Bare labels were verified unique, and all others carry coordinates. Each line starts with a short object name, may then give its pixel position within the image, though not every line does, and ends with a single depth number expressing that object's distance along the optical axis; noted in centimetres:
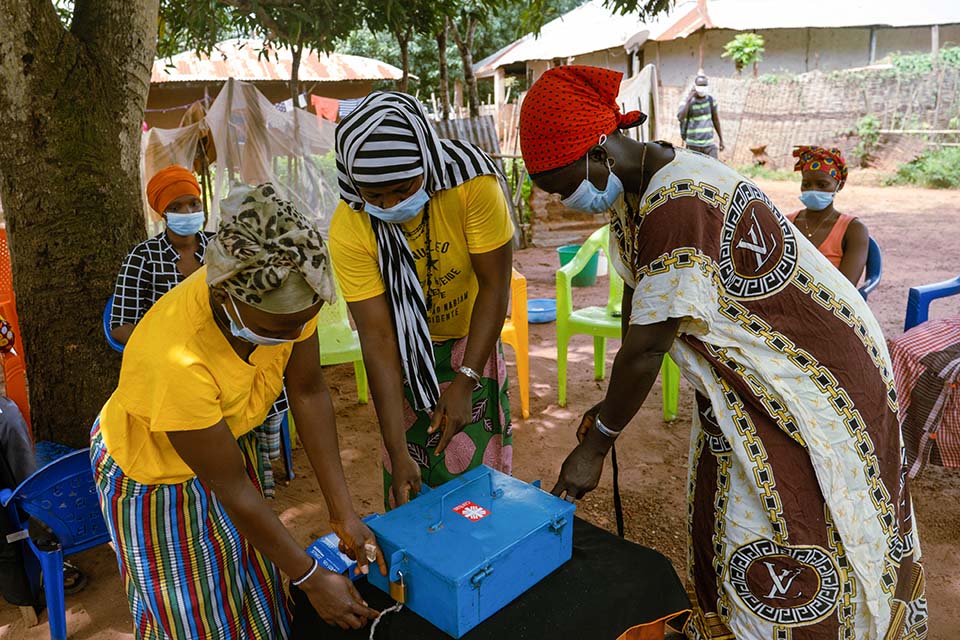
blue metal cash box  137
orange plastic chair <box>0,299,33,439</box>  383
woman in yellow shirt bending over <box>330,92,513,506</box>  195
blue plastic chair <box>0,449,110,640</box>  249
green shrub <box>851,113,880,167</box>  1386
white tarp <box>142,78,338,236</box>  549
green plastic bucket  767
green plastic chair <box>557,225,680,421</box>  427
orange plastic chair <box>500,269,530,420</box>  431
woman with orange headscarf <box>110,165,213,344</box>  302
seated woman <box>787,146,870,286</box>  373
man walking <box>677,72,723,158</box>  984
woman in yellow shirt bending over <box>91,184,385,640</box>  135
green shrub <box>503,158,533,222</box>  1009
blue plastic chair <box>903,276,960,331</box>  362
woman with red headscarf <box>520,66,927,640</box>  149
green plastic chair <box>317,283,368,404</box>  423
